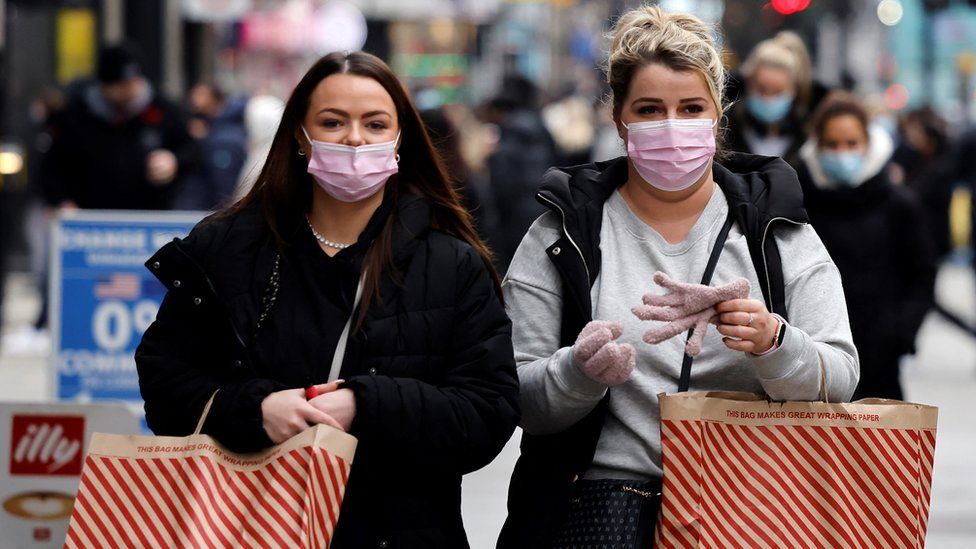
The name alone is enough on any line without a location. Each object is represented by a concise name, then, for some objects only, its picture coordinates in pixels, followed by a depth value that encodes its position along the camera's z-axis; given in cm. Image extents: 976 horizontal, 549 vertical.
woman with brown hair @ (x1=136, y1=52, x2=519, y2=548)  712
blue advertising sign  1570
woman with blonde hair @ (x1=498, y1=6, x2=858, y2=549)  737
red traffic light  4194
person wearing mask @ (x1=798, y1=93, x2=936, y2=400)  1315
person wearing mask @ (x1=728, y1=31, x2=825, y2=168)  1487
